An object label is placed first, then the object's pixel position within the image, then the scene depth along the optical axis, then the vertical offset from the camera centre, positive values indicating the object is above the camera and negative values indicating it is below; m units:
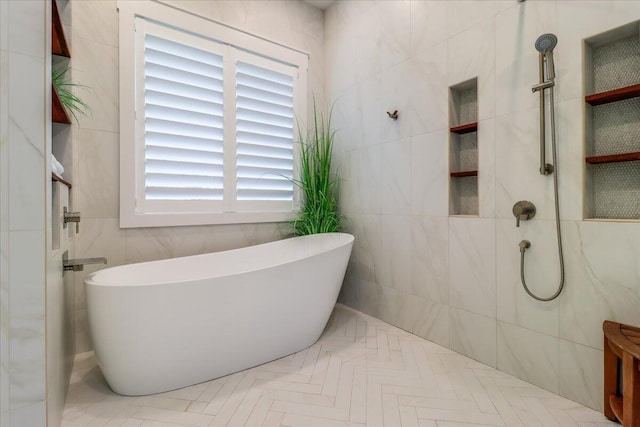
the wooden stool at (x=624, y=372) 1.09 -0.60
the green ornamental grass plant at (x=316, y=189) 2.79 +0.25
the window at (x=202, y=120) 2.20 +0.78
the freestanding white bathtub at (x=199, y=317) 1.43 -0.51
